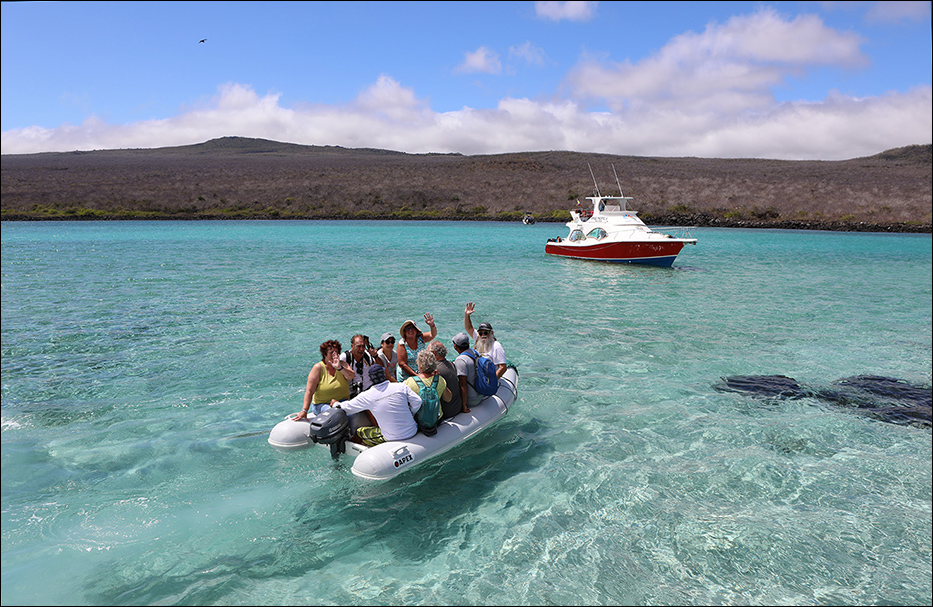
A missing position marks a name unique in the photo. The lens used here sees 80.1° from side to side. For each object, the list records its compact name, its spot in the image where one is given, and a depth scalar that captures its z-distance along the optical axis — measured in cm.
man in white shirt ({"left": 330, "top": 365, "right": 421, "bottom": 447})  627
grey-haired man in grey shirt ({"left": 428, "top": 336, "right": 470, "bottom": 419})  689
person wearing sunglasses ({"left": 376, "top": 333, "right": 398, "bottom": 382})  754
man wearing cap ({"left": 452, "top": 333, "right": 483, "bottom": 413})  724
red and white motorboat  2659
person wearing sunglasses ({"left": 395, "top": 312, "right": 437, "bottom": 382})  760
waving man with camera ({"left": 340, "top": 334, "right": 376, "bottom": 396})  723
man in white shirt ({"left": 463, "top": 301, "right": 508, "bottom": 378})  796
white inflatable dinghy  601
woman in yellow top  681
